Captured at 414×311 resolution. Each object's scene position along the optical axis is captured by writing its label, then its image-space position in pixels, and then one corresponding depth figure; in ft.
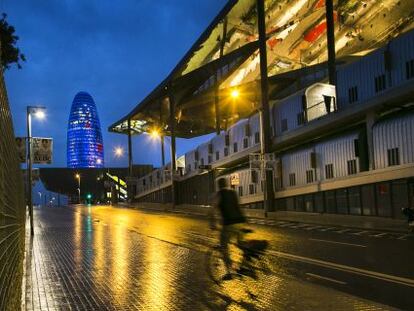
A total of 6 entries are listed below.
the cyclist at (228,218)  35.55
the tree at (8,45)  52.95
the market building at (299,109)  95.55
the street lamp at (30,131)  89.98
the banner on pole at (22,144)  76.74
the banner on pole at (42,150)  85.66
